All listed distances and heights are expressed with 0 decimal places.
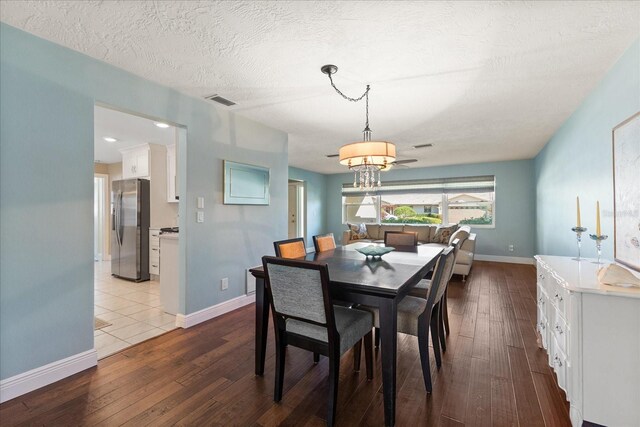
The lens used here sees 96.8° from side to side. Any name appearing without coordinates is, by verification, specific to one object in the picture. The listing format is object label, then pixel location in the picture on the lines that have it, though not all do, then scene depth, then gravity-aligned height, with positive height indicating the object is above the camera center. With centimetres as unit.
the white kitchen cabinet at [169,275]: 313 -69
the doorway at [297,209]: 799 +10
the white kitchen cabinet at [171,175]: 471 +64
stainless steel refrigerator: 462 -30
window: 679 +27
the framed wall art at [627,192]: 176 +13
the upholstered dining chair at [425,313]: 180 -67
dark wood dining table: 155 -43
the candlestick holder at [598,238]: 186 -17
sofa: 471 -53
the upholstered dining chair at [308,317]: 151 -61
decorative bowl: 244 -34
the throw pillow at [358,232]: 688 -48
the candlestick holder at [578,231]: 206 -14
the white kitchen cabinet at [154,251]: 462 -62
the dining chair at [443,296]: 234 -69
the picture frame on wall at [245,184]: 323 +35
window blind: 672 +68
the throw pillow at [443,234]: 606 -47
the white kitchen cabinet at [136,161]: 475 +90
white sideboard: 138 -71
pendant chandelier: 233 +48
